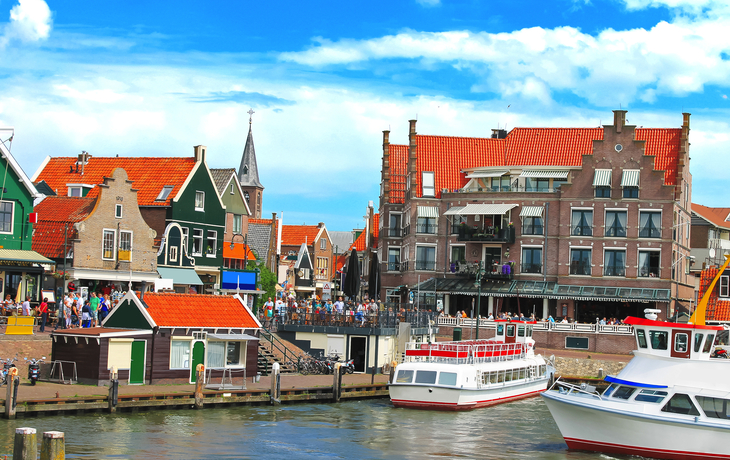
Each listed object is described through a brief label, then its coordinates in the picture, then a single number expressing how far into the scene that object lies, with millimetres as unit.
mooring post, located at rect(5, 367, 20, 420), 30031
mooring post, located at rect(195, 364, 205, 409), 35375
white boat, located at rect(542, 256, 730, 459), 28781
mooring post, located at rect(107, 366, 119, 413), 32594
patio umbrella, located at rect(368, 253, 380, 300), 54875
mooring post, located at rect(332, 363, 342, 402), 39906
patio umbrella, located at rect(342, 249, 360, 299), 51062
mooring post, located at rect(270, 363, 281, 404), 37250
